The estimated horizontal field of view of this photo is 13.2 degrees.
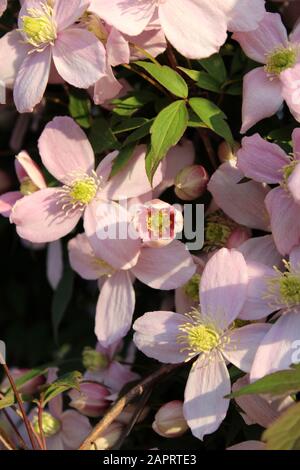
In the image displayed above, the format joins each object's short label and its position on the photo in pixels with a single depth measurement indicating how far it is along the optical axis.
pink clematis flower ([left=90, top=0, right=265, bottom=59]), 0.39
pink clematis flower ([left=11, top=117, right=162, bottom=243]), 0.42
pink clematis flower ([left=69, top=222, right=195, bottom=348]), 0.41
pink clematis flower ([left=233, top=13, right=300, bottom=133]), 0.40
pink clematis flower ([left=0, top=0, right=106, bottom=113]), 0.40
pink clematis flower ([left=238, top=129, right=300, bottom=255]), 0.39
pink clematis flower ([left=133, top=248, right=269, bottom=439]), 0.38
